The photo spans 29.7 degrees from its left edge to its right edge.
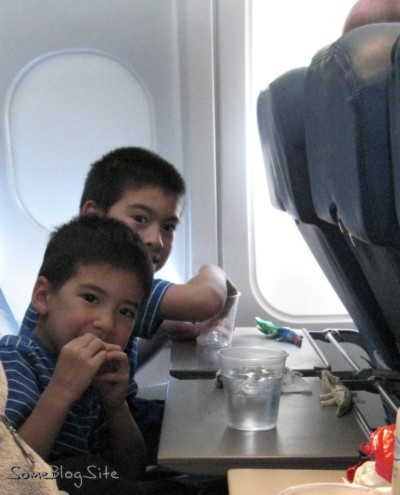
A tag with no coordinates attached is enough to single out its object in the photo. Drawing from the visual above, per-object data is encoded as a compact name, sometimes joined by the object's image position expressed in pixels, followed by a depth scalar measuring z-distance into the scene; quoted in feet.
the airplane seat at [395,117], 2.85
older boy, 6.68
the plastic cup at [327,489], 2.80
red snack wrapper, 2.89
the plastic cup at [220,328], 7.05
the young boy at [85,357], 4.40
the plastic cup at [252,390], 4.25
